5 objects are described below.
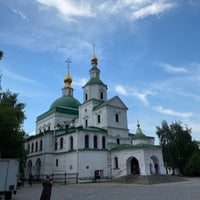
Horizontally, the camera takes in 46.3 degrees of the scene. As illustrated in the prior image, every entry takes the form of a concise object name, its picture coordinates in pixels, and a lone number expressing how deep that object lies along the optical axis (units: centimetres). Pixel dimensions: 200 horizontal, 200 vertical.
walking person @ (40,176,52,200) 1131
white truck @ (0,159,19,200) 1445
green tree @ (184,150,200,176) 4308
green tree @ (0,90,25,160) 2134
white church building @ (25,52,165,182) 3500
